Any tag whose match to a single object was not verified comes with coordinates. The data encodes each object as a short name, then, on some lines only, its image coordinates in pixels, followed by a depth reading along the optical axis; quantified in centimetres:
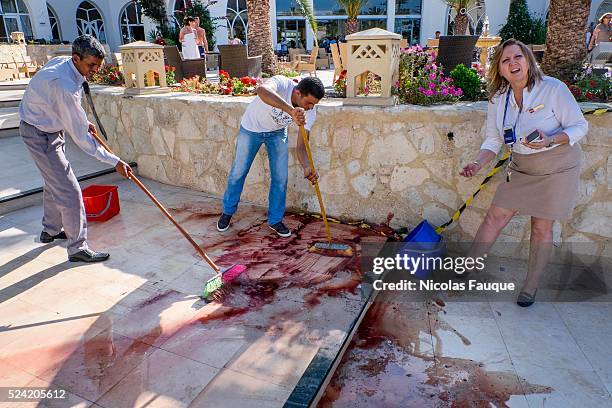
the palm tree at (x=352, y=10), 1672
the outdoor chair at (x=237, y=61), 786
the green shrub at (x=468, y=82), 479
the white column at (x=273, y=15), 1891
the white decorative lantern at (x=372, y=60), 426
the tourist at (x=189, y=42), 927
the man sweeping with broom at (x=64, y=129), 342
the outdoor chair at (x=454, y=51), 629
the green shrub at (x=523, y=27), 1410
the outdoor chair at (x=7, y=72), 1352
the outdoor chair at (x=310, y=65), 1240
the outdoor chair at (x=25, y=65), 1443
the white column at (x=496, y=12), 1706
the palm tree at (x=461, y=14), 1519
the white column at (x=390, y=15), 1953
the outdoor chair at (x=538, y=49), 932
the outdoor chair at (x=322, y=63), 1655
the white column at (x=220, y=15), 1867
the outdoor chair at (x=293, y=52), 1614
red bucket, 471
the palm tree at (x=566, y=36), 513
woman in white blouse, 292
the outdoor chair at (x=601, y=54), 804
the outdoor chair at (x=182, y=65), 841
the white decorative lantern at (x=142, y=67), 609
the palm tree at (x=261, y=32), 864
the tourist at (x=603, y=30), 823
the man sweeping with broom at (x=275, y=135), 370
